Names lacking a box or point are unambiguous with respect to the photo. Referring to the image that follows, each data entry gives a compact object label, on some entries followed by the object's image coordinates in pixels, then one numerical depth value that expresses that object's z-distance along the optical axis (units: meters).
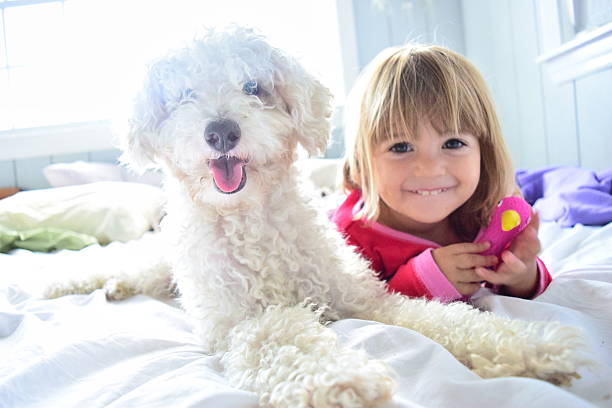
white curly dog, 0.38
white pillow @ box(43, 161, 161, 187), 1.12
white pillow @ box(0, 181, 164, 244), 0.89
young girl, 0.47
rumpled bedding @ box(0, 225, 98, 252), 0.83
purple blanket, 0.64
